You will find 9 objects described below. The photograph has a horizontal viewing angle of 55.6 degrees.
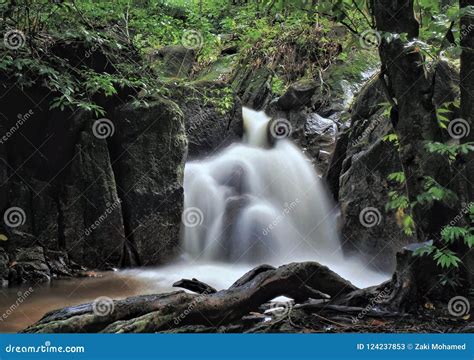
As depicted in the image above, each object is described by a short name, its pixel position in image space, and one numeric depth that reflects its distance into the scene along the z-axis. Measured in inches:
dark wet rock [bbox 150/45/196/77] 547.2
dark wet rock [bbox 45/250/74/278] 267.7
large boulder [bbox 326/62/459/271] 278.8
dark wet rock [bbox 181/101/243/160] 443.5
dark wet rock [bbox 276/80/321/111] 476.4
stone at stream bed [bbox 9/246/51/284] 251.8
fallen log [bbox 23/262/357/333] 137.5
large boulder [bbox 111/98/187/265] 306.0
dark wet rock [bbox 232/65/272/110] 533.0
